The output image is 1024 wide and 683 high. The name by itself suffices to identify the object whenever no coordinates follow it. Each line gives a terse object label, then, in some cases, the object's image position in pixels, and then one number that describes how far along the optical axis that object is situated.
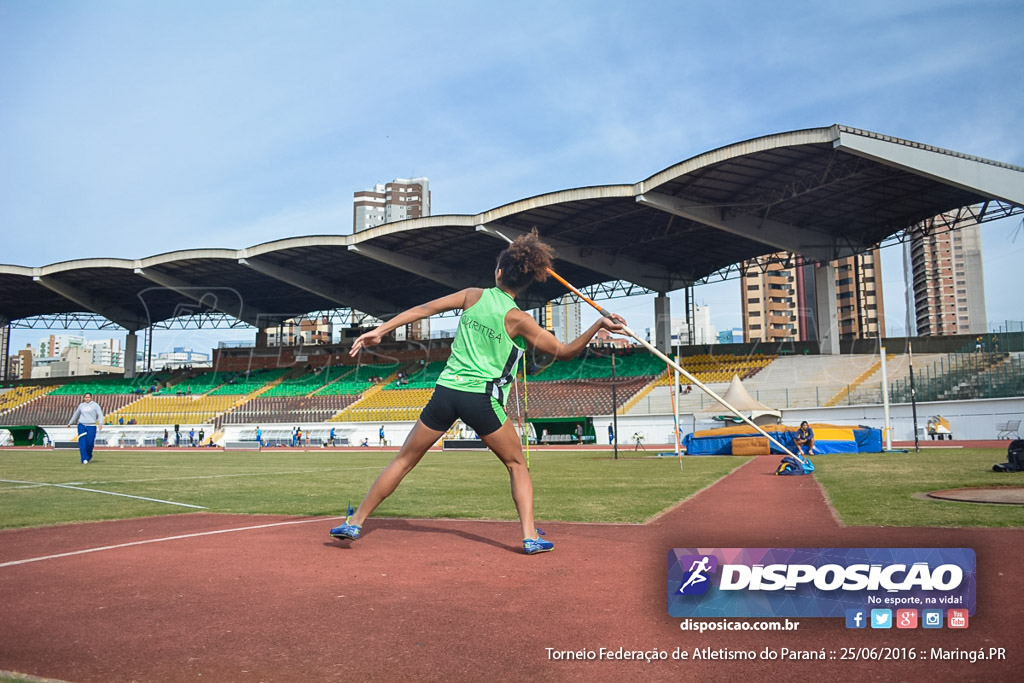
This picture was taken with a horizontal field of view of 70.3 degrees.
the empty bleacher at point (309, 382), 55.53
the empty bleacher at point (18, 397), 59.38
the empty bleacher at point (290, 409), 49.09
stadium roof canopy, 31.08
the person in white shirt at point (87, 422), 19.37
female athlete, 5.33
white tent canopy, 31.20
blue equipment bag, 14.14
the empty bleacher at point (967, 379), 31.64
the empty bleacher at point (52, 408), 53.50
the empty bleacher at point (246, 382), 57.34
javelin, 5.50
